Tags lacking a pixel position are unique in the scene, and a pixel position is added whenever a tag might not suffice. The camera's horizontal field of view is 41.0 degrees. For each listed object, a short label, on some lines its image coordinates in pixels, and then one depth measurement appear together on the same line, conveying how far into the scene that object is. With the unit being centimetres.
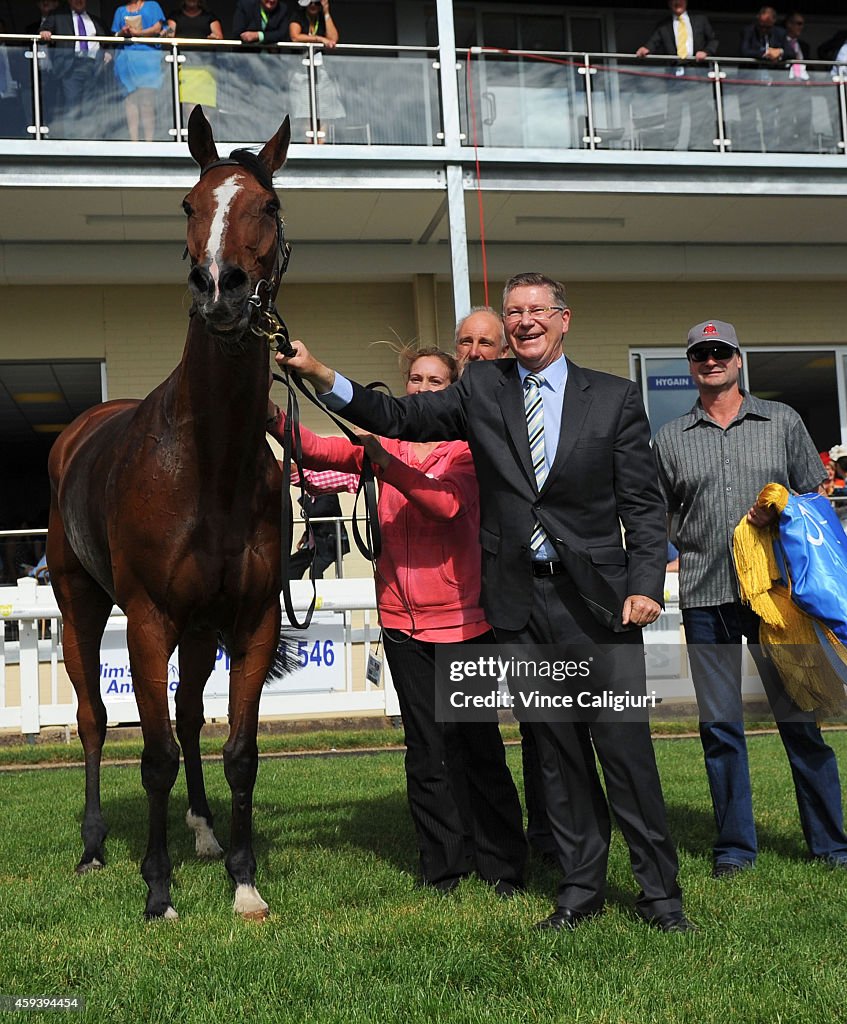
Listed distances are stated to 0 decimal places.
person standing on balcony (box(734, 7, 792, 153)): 1457
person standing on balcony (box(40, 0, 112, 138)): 1311
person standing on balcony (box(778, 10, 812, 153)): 1466
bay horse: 407
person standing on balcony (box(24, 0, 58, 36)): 1391
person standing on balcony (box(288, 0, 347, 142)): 1355
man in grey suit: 396
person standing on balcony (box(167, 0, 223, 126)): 1323
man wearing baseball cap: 491
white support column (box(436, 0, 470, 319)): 1351
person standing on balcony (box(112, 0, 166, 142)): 1309
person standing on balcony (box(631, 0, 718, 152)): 1434
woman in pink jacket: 463
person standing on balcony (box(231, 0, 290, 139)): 1323
